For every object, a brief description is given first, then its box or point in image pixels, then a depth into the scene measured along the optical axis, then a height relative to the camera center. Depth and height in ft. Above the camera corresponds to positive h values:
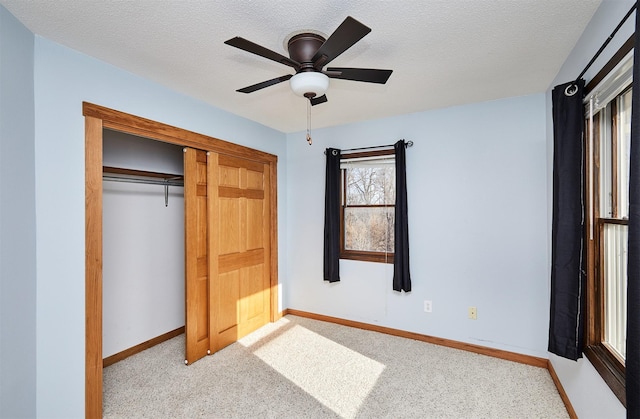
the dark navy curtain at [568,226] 5.77 -0.35
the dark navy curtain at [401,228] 10.51 -0.68
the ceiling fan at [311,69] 5.08 +2.56
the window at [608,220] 4.85 -0.21
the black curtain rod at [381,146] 10.66 +2.33
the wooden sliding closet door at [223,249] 9.40 -1.39
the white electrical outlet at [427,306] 10.53 -3.41
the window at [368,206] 11.48 +0.10
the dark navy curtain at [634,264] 2.98 -0.57
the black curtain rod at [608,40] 4.05 +2.59
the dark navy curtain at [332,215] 11.93 -0.24
